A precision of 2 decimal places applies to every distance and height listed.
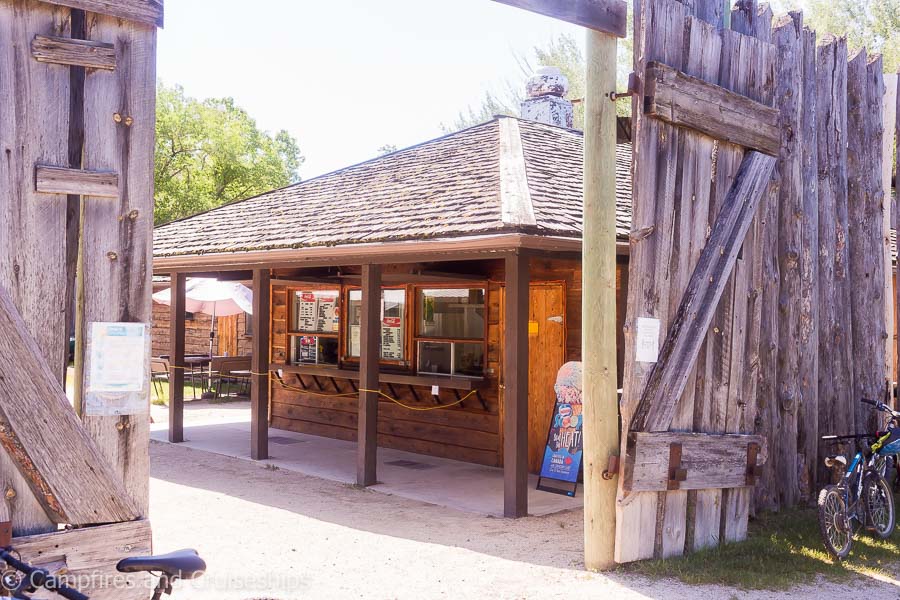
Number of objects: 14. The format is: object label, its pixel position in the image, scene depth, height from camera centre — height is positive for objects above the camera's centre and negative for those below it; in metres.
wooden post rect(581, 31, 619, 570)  6.05 +0.08
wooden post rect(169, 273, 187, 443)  12.40 -0.50
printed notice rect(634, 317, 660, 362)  6.02 -0.13
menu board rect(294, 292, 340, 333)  13.16 +0.09
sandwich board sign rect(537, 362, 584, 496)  9.09 -1.23
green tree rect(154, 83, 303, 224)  37.84 +7.60
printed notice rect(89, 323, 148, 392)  3.69 -0.18
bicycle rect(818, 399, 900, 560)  6.47 -1.40
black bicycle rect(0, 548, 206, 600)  2.78 -0.87
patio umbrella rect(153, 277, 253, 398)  18.16 +0.46
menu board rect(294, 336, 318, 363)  13.55 -0.50
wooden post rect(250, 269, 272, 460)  10.95 -0.62
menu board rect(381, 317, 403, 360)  12.04 -0.27
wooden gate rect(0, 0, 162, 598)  3.48 +0.27
